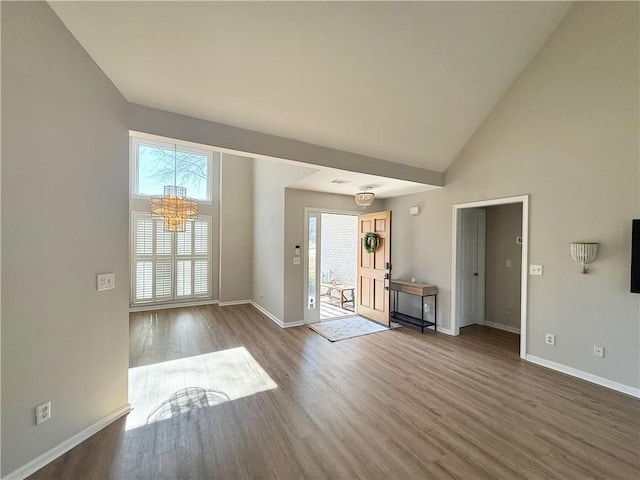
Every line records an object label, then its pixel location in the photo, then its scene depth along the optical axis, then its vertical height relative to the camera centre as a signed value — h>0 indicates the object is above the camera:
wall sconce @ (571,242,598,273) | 2.92 -0.12
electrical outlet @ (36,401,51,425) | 1.73 -1.18
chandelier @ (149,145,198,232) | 4.81 +0.55
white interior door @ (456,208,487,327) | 4.76 -0.48
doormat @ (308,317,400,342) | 4.45 -1.63
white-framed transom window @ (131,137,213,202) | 5.96 +1.64
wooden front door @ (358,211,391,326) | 4.95 -0.62
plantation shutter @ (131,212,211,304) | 5.93 -0.57
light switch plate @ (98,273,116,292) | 2.16 -0.38
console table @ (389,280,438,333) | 4.61 -0.95
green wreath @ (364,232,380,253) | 5.15 -0.06
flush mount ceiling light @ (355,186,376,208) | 4.60 +0.72
